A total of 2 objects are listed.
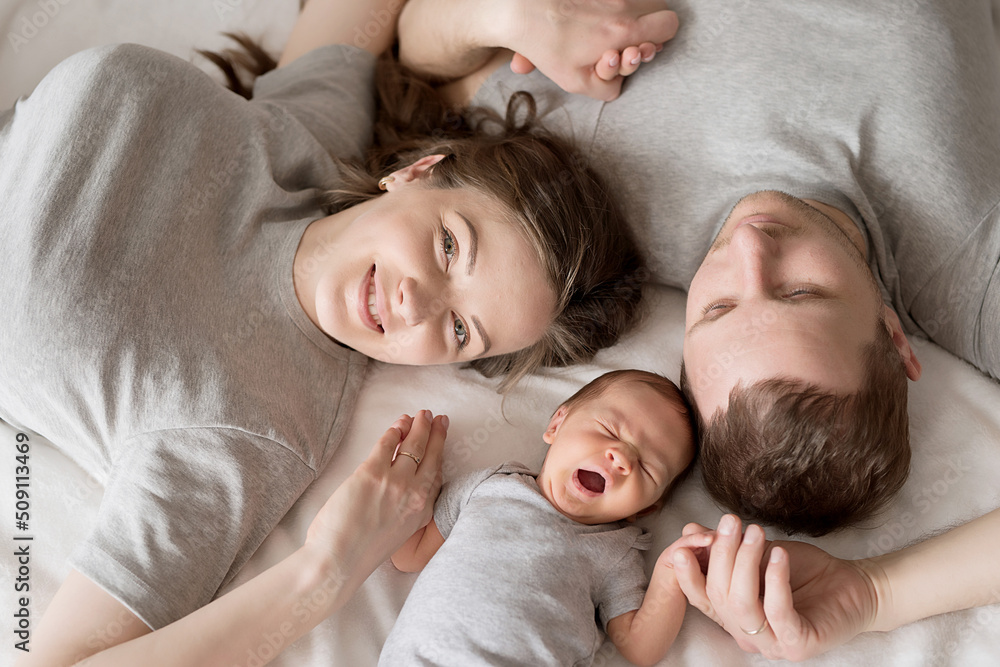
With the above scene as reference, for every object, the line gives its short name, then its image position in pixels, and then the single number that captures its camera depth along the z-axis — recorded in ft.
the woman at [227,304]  3.28
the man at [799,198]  3.25
